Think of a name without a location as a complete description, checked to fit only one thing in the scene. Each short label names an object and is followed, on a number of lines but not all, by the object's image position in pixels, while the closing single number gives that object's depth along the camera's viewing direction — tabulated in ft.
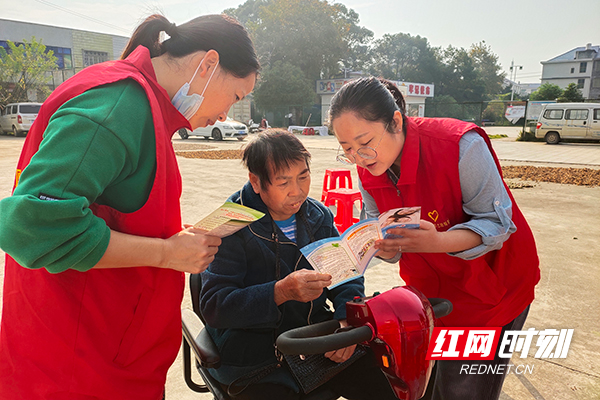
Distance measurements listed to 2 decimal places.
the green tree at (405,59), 150.00
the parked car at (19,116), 60.23
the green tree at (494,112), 107.89
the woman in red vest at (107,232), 2.48
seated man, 4.61
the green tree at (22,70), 71.53
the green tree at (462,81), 147.13
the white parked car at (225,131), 59.77
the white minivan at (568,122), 52.95
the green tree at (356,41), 143.13
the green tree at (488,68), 170.95
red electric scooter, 3.22
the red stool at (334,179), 19.44
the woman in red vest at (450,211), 4.46
